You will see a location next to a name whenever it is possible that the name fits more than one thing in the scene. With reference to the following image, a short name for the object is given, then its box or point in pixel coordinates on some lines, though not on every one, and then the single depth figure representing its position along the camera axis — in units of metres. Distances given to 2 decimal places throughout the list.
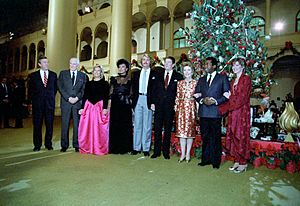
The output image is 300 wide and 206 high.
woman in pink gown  4.89
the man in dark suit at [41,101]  4.99
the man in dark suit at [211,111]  3.98
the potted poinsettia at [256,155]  4.21
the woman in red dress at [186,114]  4.30
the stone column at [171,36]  19.34
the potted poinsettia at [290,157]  3.88
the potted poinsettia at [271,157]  4.09
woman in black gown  4.82
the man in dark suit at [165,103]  4.49
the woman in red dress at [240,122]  3.83
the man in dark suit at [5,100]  8.53
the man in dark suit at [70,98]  4.99
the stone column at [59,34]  10.09
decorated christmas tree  6.37
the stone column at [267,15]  15.81
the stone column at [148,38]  20.77
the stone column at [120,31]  12.82
